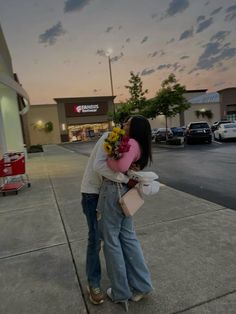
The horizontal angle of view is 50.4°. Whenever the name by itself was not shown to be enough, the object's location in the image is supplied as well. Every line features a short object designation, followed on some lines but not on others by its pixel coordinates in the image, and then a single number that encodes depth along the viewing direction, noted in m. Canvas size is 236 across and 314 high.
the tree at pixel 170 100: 20.44
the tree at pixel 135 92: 25.25
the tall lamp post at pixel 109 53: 20.52
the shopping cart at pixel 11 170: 6.76
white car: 19.75
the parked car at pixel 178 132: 29.00
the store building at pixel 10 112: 11.88
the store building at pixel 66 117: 43.78
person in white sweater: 2.15
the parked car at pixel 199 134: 19.66
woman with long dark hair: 2.14
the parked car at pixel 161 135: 25.42
